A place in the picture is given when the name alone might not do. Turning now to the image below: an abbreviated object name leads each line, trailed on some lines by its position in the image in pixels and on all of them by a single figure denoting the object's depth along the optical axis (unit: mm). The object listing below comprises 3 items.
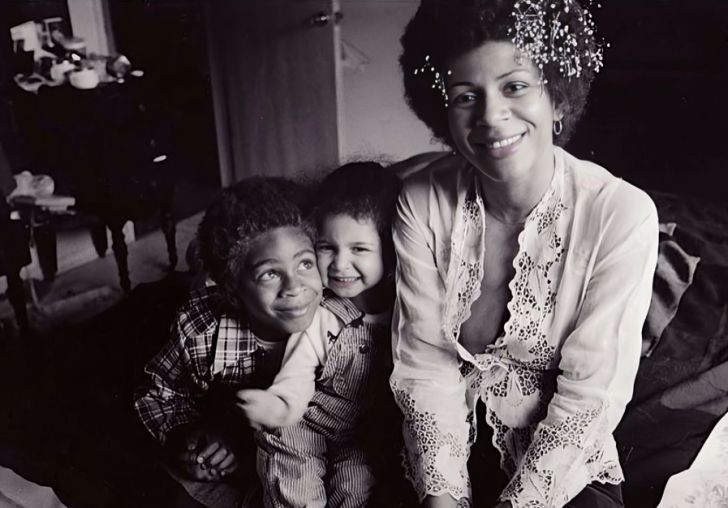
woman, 702
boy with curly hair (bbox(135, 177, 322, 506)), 815
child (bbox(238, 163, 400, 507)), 815
